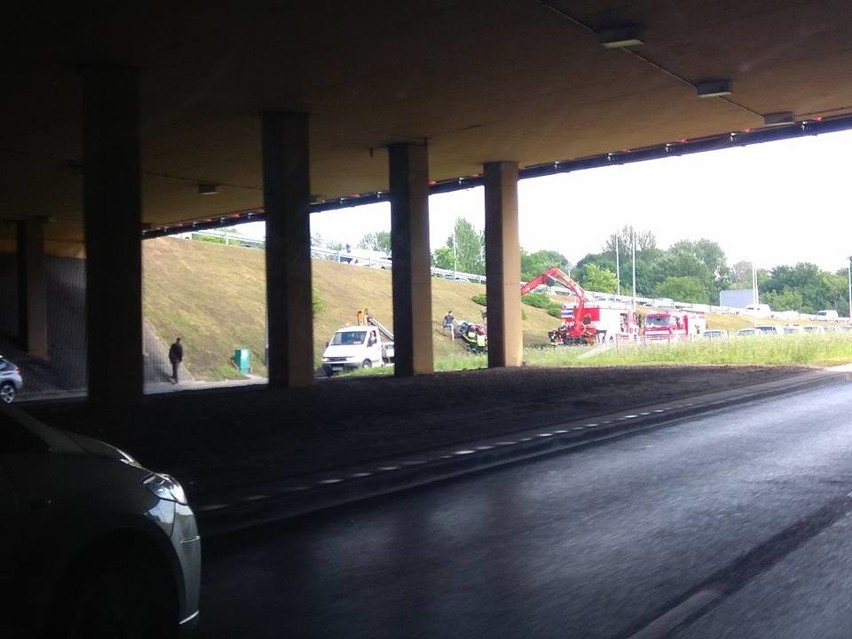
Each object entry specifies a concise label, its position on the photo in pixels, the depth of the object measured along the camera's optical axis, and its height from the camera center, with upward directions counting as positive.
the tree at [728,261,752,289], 147.38 +8.54
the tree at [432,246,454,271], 129.62 +10.88
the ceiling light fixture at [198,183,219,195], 41.90 +6.66
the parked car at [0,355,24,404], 33.06 -0.76
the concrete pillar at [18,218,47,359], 50.56 +3.34
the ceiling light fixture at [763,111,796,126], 31.62 +6.68
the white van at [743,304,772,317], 97.94 +2.36
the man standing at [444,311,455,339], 66.81 +1.32
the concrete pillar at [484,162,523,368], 37.56 +2.92
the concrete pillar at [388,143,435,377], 33.66 +2.98
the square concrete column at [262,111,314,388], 28.02 +2.87
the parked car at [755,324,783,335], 61.91 +0.31
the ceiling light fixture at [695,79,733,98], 26.44 +6.40
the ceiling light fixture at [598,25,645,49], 21.00 +6.19
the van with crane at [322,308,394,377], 48.94 -0.17
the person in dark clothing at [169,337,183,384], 47.47 -0.06
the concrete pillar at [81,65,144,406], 22.14 +2.45
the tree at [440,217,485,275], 130.88 +12.37
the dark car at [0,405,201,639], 4.50 -0.88
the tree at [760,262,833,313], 126.44 +6.12
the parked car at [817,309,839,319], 100.51 +1.79
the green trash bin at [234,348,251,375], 54.66 -0.50
